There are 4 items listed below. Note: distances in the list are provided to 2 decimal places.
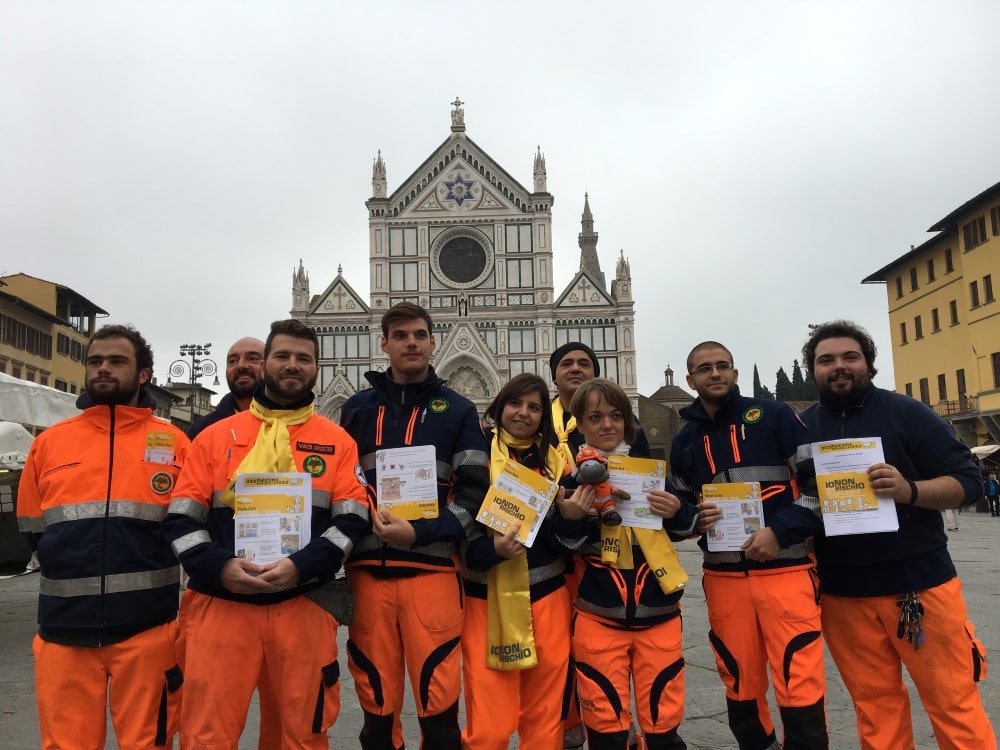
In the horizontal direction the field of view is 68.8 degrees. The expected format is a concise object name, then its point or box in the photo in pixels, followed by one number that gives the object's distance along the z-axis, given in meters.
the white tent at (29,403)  6.81
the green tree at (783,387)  59.18
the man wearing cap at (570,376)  4.38
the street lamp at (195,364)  30.09
